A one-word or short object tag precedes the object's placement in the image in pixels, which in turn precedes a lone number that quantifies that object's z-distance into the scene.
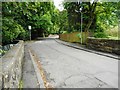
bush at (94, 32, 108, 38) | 10.21
